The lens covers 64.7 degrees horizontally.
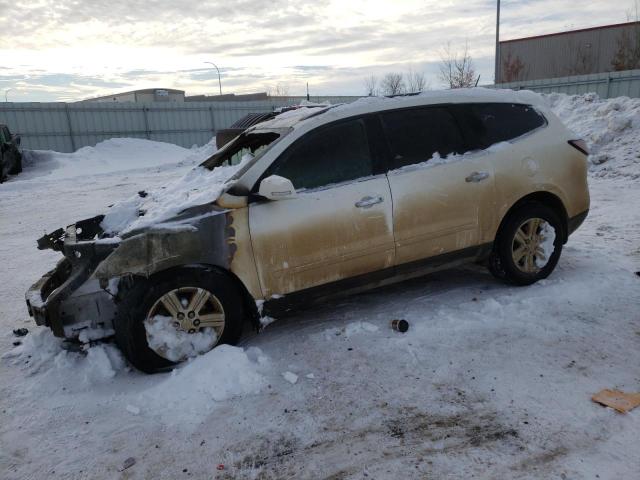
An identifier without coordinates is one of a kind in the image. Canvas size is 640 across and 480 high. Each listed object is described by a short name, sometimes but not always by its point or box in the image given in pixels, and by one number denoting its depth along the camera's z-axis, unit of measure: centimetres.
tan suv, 348
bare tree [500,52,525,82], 3394
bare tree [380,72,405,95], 3744
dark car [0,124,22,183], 1786
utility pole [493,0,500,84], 2474
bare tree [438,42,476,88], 3092
